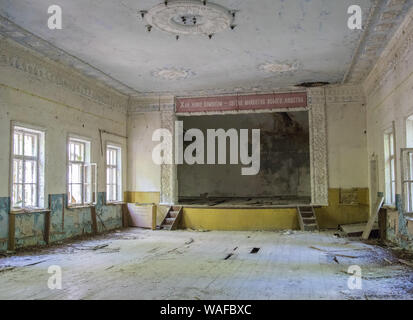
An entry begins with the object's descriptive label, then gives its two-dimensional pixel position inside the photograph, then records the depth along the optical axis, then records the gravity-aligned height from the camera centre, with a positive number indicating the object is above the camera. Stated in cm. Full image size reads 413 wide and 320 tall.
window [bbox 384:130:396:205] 872 +26
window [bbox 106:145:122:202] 1166 +21
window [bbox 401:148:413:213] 654 +3
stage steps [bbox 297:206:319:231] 1063 -109
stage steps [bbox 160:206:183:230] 1133 -113
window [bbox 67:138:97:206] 979 +16
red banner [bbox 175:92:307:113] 1159 +237
